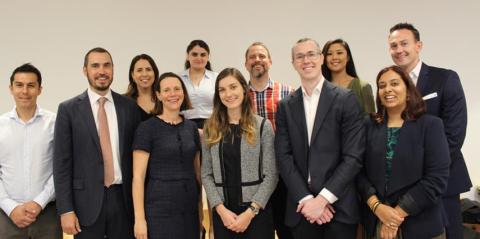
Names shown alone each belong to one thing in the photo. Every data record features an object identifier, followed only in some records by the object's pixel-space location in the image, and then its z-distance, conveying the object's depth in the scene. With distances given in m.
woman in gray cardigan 2.08
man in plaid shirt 2.66
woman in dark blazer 1.93
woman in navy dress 2.17
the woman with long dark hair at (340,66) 2.71
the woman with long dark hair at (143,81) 2.92
